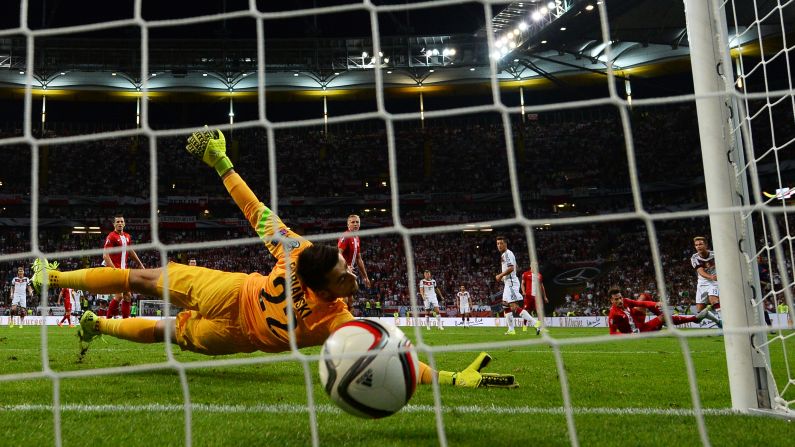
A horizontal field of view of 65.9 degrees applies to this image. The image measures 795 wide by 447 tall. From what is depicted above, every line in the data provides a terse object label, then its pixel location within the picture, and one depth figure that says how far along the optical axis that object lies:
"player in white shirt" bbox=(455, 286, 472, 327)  18.39
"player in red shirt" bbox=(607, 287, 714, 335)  9.12
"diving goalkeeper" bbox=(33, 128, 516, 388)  3.56
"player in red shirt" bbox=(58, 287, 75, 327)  16.05
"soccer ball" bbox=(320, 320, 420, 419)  2.79
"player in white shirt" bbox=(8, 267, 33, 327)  16.52
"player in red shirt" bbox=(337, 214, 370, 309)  9.68
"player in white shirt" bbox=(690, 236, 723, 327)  10.13
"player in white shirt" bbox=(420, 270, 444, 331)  17.03
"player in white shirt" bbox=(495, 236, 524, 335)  11.89
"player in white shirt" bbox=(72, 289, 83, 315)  19.30
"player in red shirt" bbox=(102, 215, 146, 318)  9.30
